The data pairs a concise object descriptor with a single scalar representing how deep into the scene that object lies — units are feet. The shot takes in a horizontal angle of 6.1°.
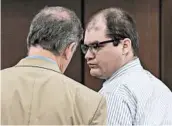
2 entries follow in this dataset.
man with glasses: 15.99
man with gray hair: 15.19
